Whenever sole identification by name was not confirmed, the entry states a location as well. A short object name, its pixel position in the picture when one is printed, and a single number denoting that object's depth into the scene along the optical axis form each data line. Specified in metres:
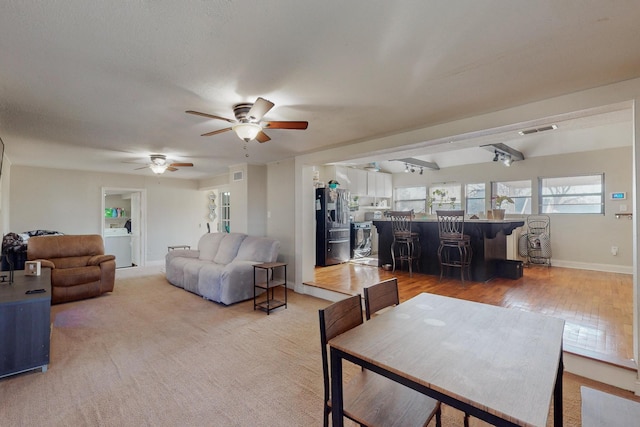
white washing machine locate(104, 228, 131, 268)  7.14
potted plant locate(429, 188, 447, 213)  7.85
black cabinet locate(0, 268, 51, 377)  2.30
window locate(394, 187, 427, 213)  8.30
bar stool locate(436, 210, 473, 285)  4.48
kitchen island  4.66
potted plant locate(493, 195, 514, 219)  4.88
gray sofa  4.12
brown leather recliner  4.19
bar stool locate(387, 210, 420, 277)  5.07
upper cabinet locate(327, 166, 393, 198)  7.06
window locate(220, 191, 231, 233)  7.57
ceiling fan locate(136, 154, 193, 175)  4.65
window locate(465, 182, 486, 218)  7.23
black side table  3.89
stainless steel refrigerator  6.25
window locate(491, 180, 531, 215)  6.52
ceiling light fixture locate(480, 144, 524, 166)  5.56
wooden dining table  0.87
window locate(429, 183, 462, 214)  7.62
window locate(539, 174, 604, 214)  5.70
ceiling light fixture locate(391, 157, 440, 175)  7.09
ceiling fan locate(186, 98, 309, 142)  2.54
